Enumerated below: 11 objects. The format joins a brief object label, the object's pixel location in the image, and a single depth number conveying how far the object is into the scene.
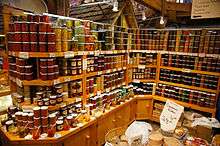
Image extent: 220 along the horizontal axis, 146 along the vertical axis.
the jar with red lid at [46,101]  2.37
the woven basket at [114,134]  2.26
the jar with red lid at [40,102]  2.35
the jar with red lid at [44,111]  2.23
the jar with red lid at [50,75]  2.28
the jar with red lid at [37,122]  2.24
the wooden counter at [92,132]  2.25
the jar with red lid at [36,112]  2.22
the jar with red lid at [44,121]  2.26
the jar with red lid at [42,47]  2.22
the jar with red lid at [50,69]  2.28
